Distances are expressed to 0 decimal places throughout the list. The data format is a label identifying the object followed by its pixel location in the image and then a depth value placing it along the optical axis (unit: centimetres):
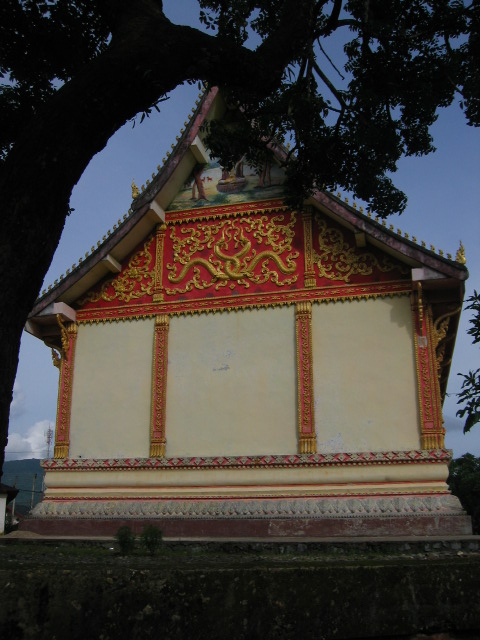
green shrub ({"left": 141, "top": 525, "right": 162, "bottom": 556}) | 919
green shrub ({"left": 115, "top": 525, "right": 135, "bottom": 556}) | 887
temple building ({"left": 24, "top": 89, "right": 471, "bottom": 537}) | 1100
